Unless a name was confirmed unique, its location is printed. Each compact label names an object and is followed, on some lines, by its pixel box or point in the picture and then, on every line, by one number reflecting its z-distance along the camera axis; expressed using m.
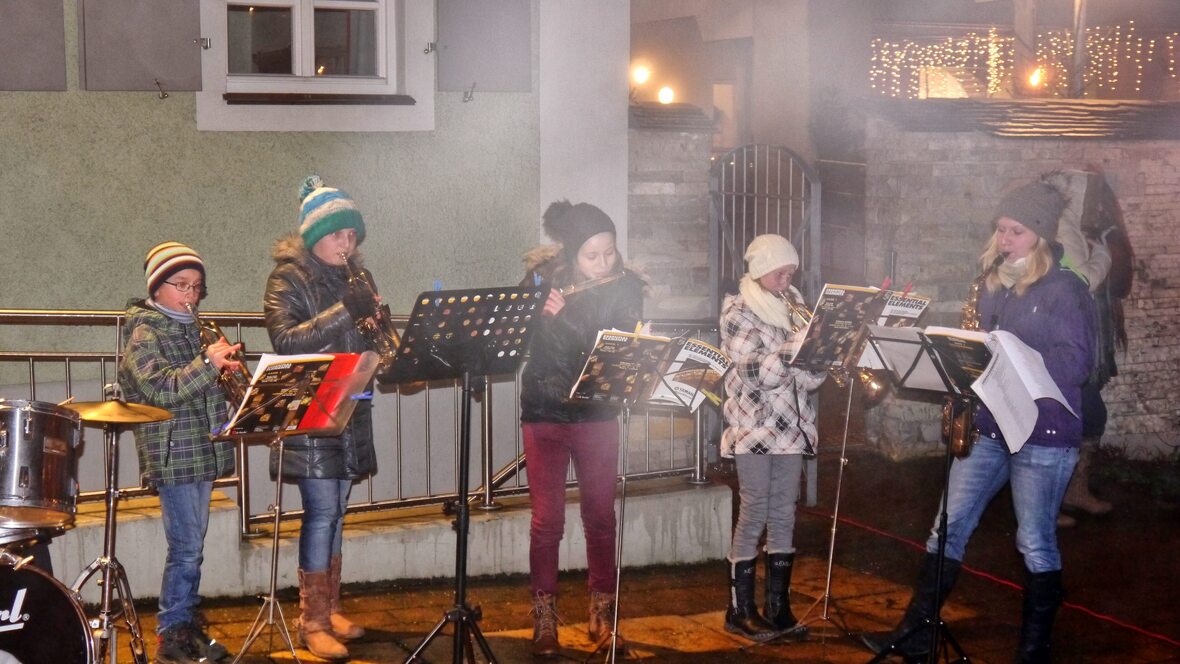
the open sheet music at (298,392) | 5.09
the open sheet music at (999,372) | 5.29
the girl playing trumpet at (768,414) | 6.20
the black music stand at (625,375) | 5.50
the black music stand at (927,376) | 5.41
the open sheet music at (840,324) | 5.80
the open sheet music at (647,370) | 5.48
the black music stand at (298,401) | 5.12
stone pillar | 10.21
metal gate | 10.34
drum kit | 4.82
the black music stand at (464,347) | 5.21
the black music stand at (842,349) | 5.84
